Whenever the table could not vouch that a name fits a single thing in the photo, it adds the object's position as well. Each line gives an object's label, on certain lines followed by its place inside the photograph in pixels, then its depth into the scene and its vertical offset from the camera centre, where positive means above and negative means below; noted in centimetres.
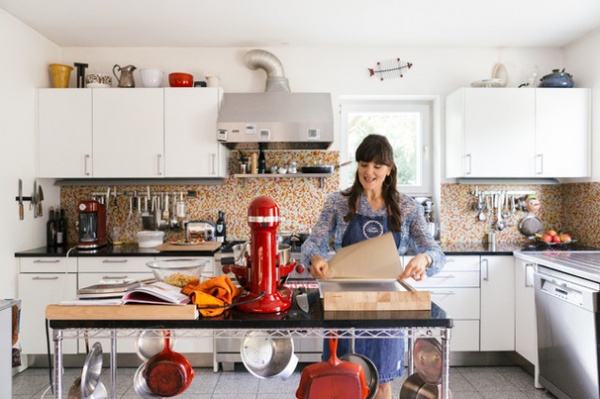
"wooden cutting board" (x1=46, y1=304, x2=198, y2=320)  127 -33
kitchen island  127 -36
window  418 +62
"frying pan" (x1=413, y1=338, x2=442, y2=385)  140 -53
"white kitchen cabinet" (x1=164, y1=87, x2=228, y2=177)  364 +54
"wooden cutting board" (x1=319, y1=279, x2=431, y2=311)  134 -31
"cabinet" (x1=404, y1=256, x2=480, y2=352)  343 -75
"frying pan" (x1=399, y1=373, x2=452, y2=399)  145 -64
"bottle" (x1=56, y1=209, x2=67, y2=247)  377 -29
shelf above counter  377 +19
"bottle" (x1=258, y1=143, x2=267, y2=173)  388 +31
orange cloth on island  132 -30
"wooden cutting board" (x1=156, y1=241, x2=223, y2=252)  346 -39
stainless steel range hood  349 +64
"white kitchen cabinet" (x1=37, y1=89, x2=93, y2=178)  362 +54
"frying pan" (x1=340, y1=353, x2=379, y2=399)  148 -58
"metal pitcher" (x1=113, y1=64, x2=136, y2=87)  374 +102
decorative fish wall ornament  398 +115
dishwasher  246 -82
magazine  130 -29
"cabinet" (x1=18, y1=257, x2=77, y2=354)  335 -70
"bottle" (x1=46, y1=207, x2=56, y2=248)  374 -29
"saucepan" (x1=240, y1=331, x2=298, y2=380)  150 -54
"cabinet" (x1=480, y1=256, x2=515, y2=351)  342 -82
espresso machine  358 -22
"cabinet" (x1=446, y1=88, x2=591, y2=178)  364 +56
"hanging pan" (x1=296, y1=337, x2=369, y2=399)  134 -56
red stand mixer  136 -20
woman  186 -11
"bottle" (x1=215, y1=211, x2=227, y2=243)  388 -27
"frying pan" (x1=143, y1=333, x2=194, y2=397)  151 -61
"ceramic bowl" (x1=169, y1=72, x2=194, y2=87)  369 +98
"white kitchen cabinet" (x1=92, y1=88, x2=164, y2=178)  363 +56
